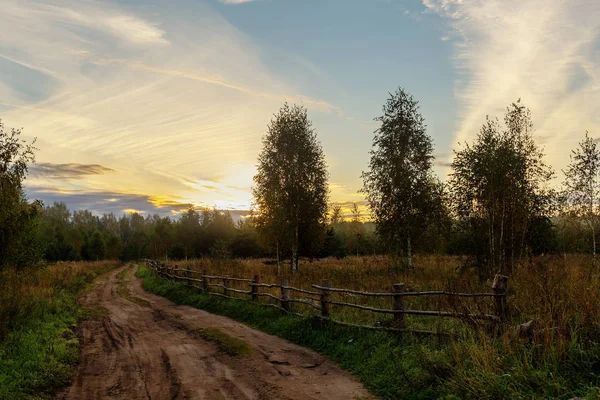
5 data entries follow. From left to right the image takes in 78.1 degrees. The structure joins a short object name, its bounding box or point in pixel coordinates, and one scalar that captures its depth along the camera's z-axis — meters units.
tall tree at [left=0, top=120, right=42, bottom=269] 14.86
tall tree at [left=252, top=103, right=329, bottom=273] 27.16
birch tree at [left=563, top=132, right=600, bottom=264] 21.61
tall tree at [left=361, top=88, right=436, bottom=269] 25.53
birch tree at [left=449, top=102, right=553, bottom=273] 19.31
